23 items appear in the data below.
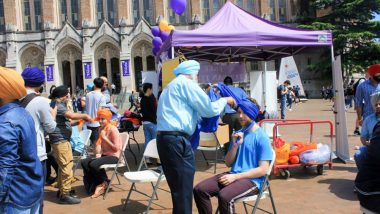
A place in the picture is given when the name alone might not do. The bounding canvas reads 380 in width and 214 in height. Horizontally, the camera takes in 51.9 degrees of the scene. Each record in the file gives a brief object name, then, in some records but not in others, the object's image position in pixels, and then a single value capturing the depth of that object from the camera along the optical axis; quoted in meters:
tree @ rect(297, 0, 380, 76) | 34.09
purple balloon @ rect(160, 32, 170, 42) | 11.07
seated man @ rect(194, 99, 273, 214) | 4.05
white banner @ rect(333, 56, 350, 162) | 7.83
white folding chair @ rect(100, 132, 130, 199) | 6.17
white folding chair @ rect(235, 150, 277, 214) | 4.04
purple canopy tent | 7.68
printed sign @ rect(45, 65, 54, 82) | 39.34
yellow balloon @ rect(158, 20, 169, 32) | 11.35
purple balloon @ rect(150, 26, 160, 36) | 11.85
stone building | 39.75
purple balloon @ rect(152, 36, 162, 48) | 11.62
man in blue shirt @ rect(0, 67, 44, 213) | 2.46
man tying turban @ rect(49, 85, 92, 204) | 5.86
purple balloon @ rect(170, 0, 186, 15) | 10.16
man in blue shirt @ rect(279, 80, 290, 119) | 16.76
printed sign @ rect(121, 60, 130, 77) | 39.03
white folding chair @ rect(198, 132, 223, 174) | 8.27
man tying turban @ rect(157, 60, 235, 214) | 3.88
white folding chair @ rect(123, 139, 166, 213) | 5.08
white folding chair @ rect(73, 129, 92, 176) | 7.82
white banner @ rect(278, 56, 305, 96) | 18.27
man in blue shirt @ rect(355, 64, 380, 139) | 6.44
